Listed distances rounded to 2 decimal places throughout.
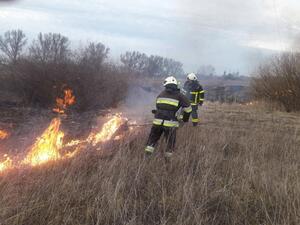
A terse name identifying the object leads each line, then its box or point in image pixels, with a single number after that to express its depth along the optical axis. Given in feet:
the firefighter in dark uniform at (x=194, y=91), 43.06
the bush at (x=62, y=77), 66.80
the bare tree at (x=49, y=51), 69.41
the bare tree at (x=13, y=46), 73.77
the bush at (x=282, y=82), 71.31
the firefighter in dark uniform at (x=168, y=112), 26.73
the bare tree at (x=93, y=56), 69.62
